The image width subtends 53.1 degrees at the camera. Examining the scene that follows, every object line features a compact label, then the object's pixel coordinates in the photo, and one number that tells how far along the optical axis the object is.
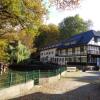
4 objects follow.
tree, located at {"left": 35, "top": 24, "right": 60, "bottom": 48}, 35.91
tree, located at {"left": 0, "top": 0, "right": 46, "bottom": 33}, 6.63
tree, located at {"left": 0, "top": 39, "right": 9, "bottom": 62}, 11.58
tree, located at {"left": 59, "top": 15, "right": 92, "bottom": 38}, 36.58
